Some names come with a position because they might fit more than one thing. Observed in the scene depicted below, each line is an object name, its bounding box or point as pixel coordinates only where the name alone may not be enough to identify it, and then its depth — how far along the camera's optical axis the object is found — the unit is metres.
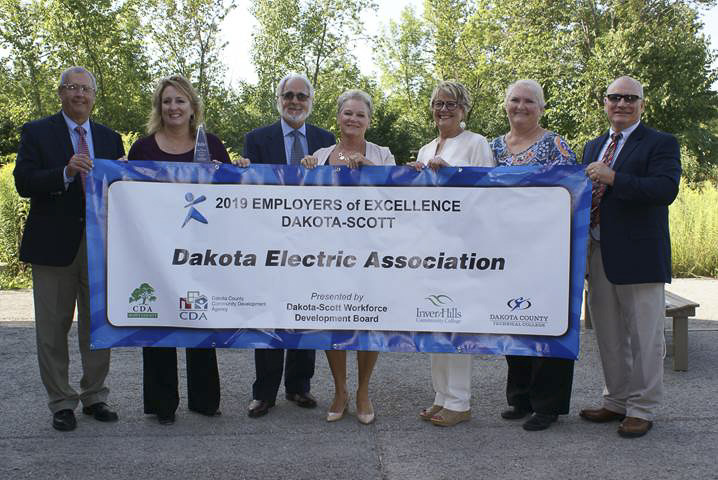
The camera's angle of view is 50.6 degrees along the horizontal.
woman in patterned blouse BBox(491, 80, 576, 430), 4.96
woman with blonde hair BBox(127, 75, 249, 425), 5.14
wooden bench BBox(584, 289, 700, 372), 6.61
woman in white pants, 5.02
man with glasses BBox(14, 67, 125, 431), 5.07
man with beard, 5.46
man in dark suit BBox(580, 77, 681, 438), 4.85
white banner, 4.86
